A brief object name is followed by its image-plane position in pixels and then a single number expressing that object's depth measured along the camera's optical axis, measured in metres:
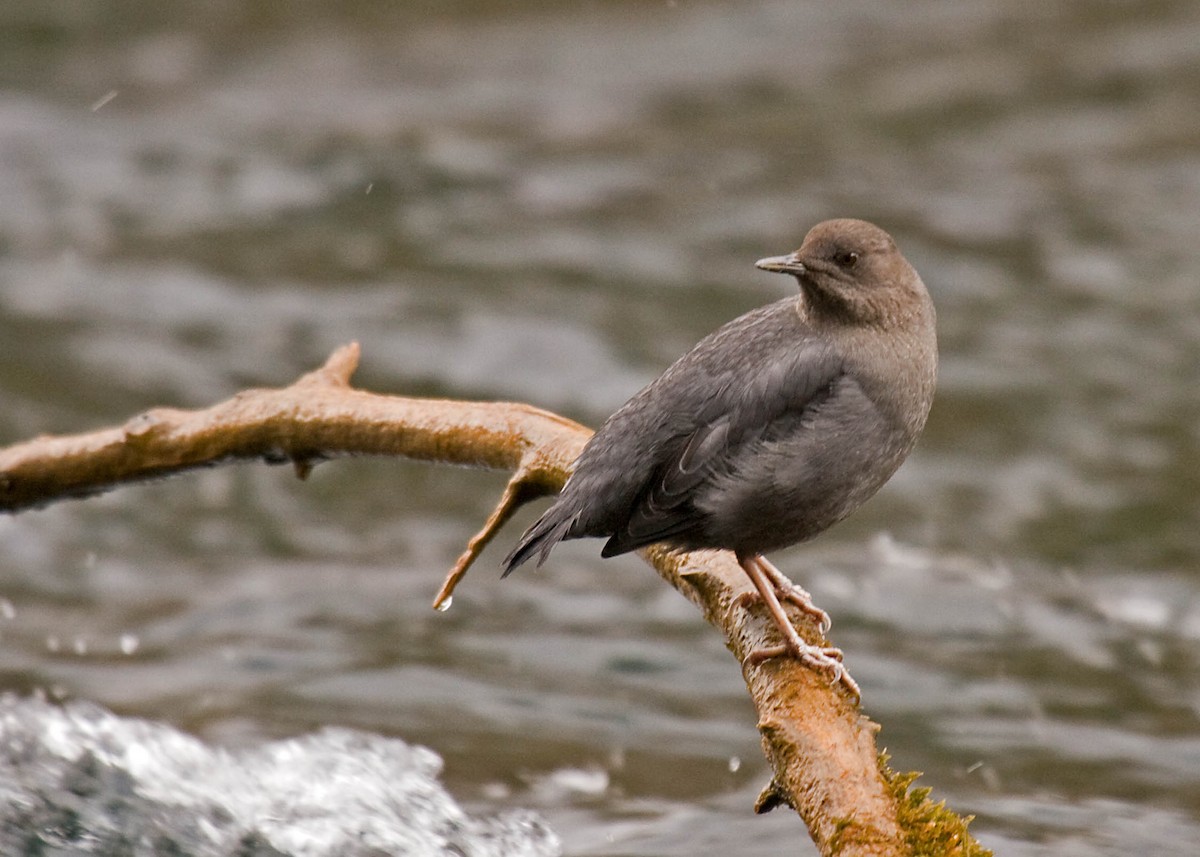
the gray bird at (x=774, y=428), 7.30
